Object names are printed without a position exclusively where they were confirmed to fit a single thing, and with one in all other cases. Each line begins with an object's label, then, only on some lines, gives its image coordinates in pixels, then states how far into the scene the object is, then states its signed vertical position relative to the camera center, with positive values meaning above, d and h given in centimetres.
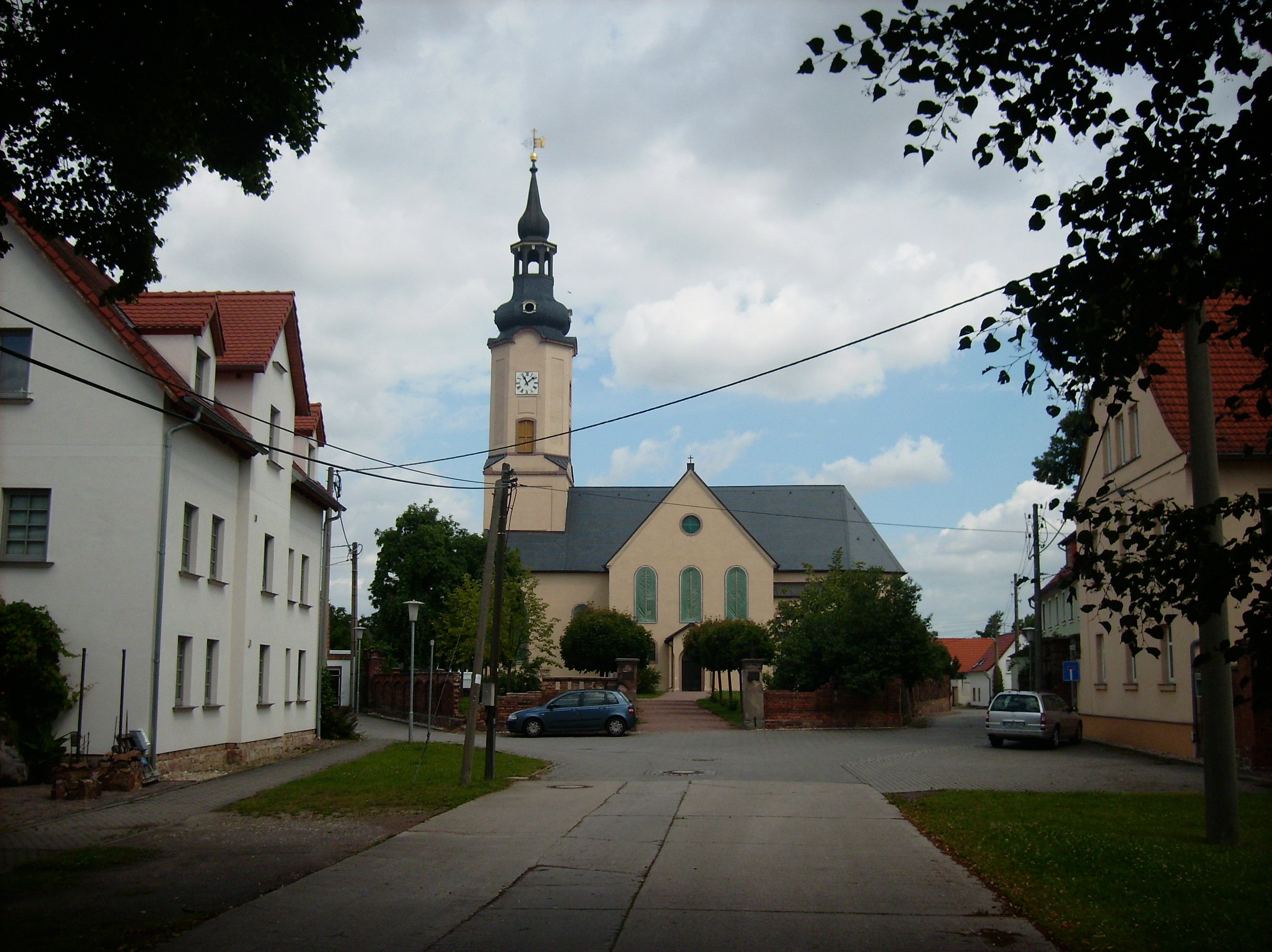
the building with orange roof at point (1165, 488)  2366 +325
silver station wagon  2908 -190
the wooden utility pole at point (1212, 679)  1182 -36
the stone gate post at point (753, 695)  3841 -174
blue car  3469 -220
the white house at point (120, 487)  1855 +245
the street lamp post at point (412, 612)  2837 +68
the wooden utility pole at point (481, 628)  1883 +22
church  6375 +666
